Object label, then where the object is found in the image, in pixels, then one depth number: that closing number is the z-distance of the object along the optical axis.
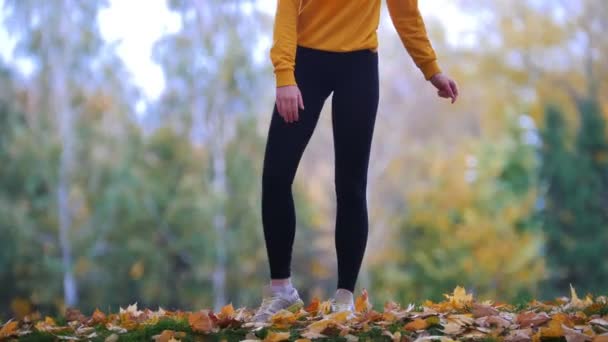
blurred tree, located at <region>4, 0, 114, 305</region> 43.28
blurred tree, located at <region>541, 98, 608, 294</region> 42.91
